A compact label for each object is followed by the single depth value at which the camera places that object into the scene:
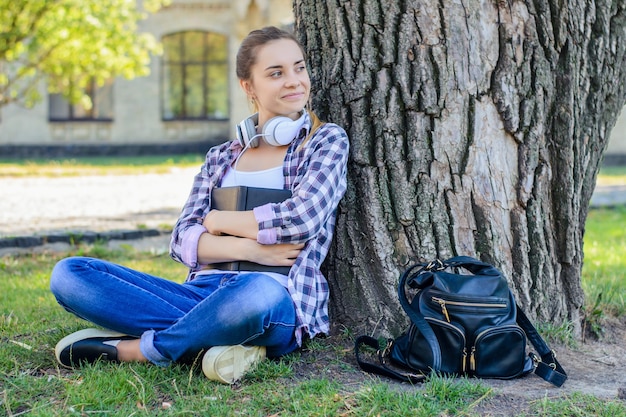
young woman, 3.17
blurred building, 22.83
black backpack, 3.09
